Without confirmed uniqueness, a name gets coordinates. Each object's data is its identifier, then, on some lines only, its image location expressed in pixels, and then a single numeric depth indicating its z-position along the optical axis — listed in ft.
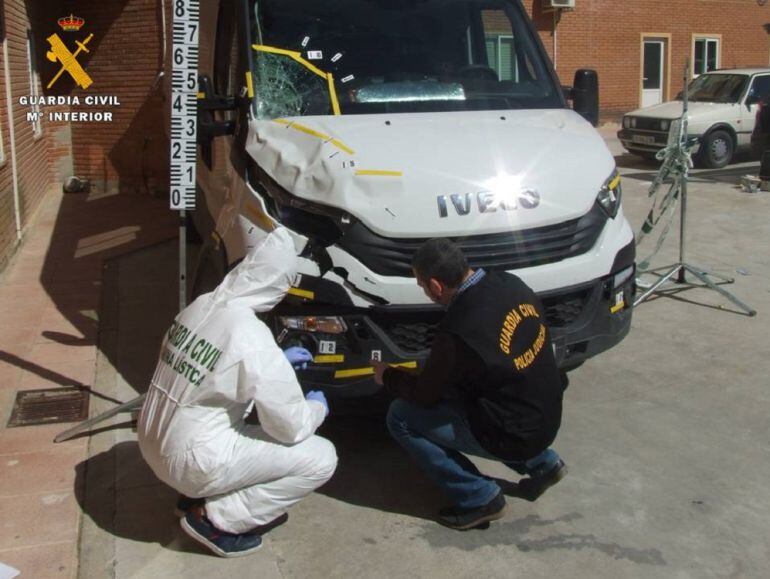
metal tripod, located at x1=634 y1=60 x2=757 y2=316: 22.64
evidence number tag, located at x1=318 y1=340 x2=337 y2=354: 13.12
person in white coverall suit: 10.85
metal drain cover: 16.39
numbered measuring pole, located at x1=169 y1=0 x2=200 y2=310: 14.88
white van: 13.23
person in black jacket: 11.22
